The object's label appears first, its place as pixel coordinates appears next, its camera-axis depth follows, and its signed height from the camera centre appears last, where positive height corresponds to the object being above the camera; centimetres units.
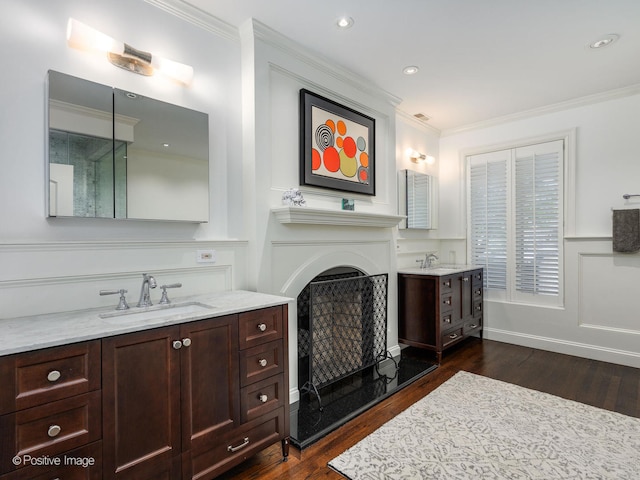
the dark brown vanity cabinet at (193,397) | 141 -75
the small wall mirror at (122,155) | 172 +46
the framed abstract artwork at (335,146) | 279 +80
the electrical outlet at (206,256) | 223 -12
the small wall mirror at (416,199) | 408 +47
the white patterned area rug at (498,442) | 189 -127
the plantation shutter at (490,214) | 427 +28
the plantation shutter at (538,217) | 390 +22
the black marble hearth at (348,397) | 225 -124
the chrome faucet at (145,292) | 188 -30
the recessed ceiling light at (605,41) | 257 +149
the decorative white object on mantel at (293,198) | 257 +29
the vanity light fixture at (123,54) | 176 +103
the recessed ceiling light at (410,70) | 306 +150
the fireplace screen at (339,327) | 272 -79
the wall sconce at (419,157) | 424 +101
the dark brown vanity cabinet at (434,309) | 352 -77
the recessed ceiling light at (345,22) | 236 +148
